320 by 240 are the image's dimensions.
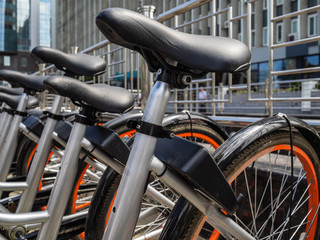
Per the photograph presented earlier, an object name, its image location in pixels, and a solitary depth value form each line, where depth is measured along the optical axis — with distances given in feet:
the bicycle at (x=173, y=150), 2.45
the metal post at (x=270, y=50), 8.02
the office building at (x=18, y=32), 132.23
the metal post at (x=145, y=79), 9.49
